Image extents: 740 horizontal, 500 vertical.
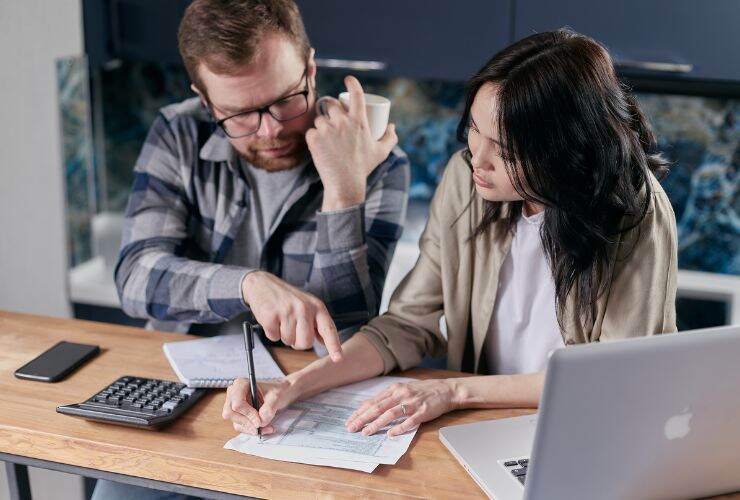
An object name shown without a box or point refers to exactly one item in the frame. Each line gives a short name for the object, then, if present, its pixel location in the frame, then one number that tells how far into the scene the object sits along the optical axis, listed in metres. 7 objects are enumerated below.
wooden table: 1.19
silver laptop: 0.99
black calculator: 1.30
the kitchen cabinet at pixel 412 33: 2.39
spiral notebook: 1.44
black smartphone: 1.46
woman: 1.37
